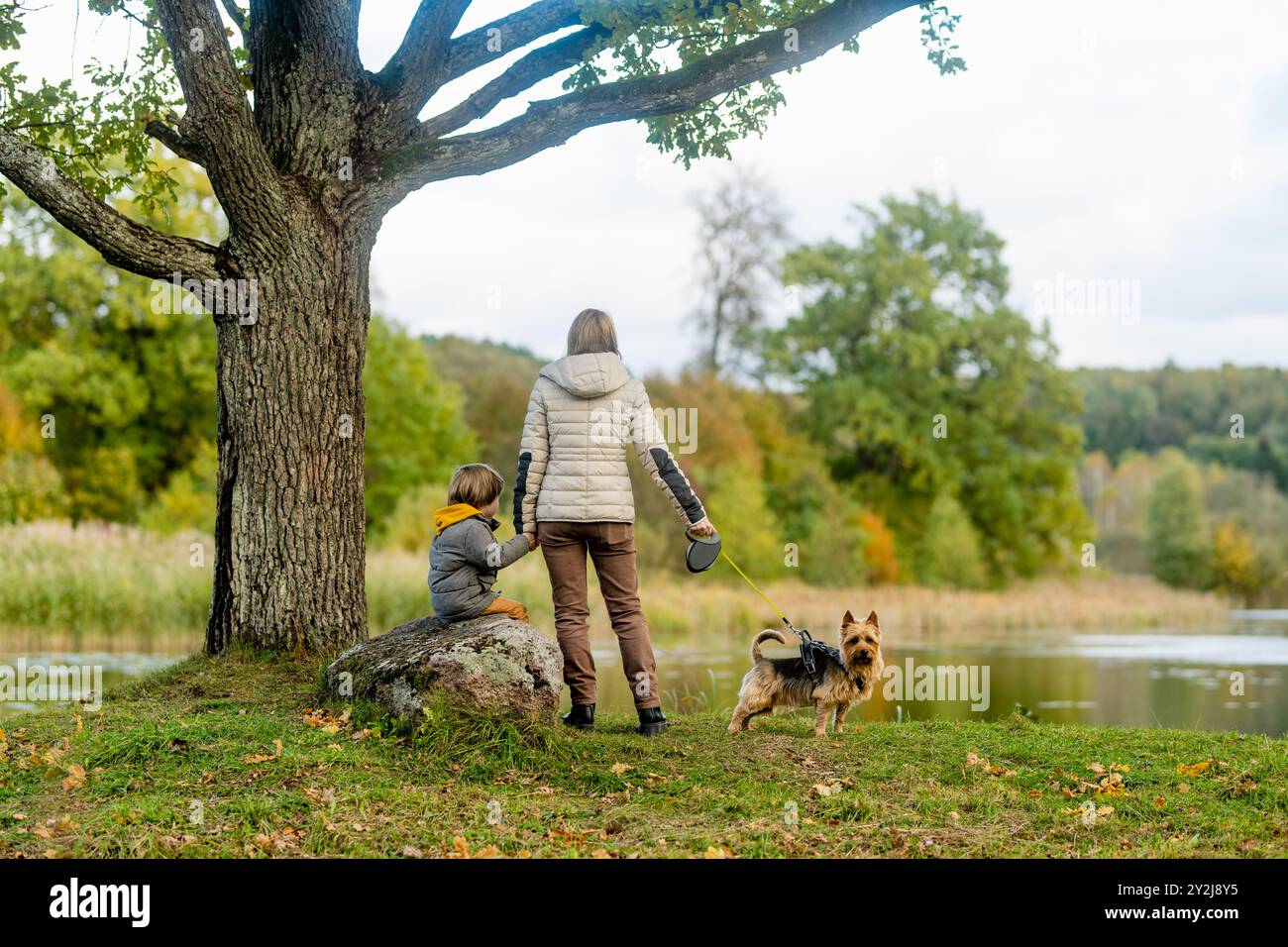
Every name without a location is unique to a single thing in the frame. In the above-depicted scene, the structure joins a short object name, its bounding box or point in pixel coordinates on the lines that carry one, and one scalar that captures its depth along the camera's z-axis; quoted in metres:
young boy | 7.21
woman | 7.28
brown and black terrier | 7.73
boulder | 6.82
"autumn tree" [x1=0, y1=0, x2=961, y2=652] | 8.52
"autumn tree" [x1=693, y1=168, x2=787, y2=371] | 38.06
